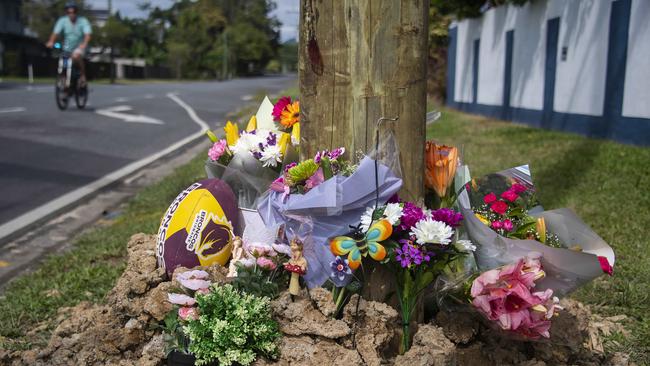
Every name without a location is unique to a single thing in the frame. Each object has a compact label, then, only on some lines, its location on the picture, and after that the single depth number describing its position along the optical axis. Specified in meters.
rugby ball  2.99
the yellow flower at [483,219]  2.74
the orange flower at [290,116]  3.30
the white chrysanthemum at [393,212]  2.44
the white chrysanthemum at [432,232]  2.40
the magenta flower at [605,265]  2.54
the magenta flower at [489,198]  2.83
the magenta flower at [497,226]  2.71
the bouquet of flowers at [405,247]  2.42
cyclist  14.29
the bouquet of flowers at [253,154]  3.08
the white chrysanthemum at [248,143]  3.13
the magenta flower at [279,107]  3.36
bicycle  14.18
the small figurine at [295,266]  2.60
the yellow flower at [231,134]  3.30
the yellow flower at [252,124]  3.39
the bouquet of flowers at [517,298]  2.38
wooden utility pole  2.53
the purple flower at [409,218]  2.47
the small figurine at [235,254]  2.82
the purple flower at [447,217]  2.50
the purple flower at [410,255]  2.41
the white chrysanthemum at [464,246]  2.51
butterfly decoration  2.41
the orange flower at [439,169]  2.80
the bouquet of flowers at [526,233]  2.50
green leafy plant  2.44
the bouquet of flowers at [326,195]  2.49
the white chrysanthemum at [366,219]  2.48
